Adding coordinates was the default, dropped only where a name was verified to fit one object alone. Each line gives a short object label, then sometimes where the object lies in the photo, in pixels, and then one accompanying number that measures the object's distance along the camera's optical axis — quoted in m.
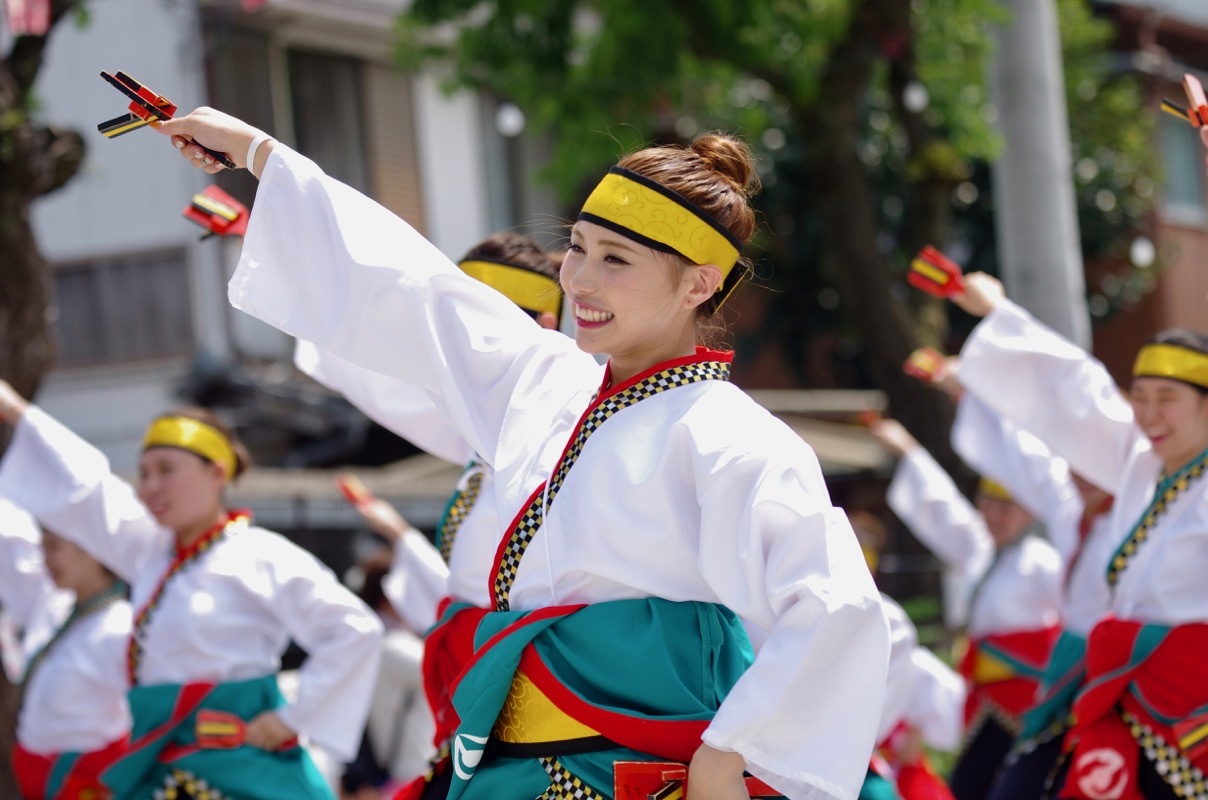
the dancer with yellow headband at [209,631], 7.86
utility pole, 12.97
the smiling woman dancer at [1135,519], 7.43
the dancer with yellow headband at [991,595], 11.62
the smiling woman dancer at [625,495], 4.41
